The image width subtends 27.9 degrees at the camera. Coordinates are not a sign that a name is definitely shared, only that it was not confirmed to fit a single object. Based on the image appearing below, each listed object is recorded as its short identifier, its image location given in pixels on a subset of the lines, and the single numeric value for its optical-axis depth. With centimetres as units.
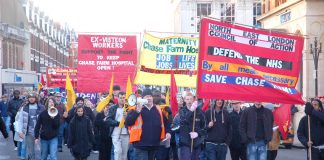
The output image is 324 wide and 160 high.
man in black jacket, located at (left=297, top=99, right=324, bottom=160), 1146
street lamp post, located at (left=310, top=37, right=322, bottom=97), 2977
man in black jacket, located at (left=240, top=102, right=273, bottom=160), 1167
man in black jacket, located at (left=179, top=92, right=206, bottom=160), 1177
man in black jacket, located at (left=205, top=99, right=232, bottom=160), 1231
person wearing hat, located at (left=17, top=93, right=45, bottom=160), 1457
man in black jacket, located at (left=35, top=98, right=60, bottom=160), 1337
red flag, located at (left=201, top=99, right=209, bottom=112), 1368
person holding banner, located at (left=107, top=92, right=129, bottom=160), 1380
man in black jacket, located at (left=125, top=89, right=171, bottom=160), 1155
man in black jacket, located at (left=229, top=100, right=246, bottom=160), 1378
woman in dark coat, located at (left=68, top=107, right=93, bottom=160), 1278
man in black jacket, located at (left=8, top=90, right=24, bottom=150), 2000
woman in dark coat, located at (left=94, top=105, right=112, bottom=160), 1439
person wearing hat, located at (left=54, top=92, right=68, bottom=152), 1776
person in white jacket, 1459
